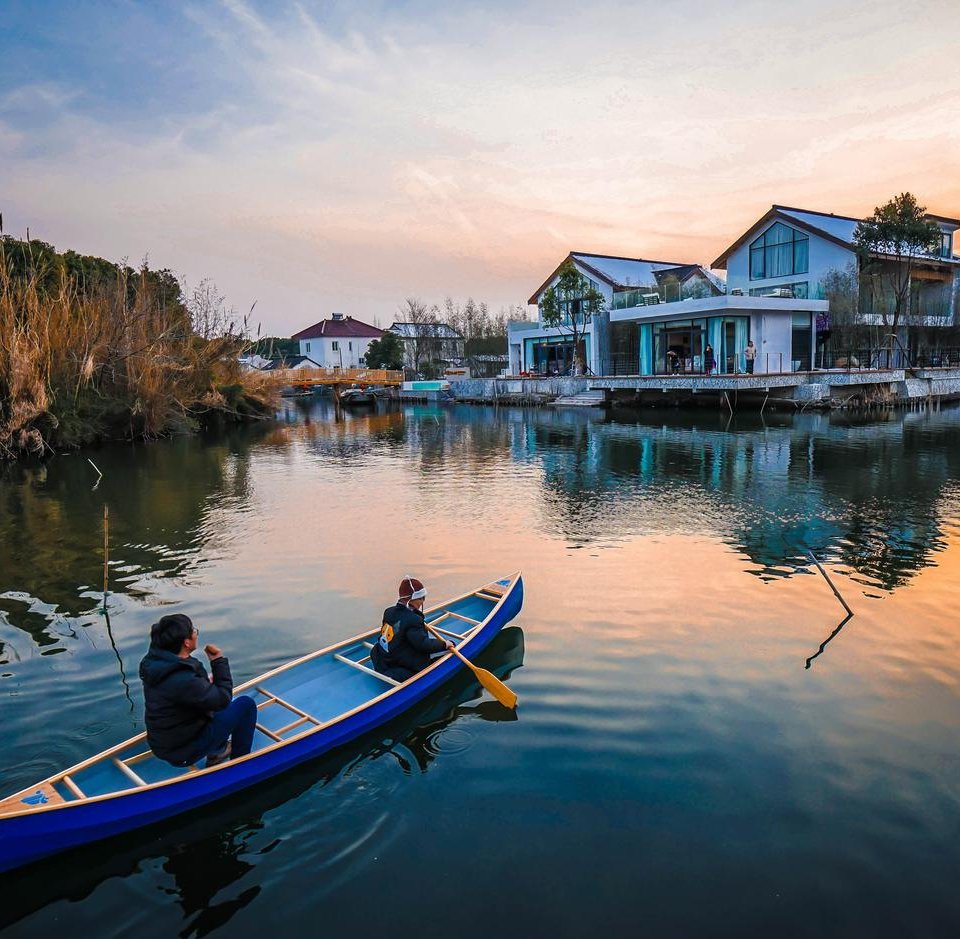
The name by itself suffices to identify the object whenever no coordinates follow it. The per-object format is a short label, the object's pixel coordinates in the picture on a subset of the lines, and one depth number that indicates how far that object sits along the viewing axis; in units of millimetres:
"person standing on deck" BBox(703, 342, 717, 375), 42500
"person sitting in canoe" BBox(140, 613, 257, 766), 5152
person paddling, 7070
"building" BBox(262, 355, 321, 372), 88625
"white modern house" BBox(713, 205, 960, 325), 43969
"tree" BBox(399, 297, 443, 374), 79938
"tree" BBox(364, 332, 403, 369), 76562
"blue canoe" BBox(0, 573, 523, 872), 4777
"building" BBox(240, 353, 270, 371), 46244
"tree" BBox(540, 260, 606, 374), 50147
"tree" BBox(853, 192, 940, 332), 40406
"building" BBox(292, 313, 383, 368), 90438
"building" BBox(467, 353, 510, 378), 72125
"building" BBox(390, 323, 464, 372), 80938
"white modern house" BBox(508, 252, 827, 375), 41875
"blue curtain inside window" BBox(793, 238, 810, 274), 45844
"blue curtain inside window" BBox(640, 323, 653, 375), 48188
